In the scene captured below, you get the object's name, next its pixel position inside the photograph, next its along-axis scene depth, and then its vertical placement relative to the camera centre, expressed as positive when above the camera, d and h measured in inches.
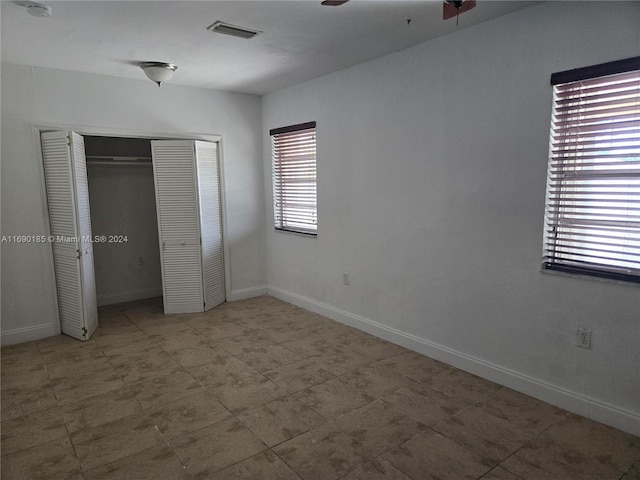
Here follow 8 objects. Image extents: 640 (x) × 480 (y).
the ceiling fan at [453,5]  96.6 +41.8
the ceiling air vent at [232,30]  111.9 +42.4
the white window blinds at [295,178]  181.8 +1.7
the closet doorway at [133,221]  153.6 -16.9
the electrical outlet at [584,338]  98.4 -38.2
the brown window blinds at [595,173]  90.5 +1.1
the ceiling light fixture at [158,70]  146.7 +40.4
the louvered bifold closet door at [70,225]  150.4 -15.4
